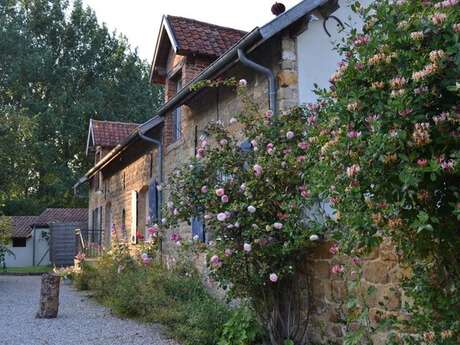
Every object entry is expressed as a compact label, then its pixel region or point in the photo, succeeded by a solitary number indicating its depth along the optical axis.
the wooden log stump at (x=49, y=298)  8.87
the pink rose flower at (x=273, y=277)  5.19
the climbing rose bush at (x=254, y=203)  5.39
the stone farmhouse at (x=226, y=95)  5.60
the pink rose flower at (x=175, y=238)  5.90
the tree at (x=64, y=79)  28.84
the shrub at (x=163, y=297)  6.44
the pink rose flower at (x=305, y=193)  4.81
